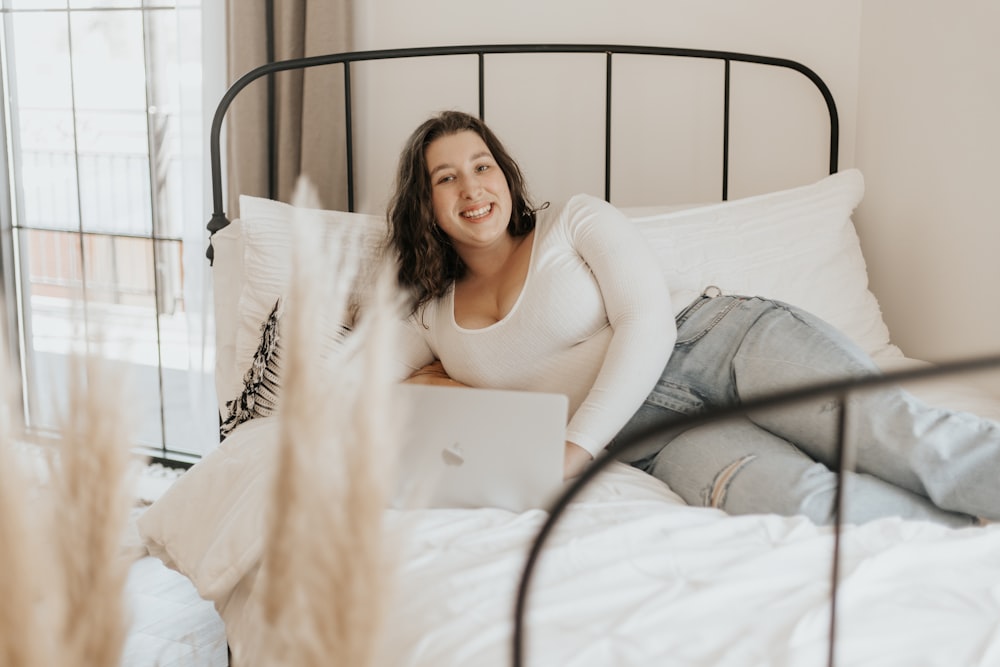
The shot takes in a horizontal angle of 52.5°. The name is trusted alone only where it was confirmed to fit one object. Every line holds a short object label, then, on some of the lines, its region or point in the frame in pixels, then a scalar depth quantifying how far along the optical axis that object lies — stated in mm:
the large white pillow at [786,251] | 2072
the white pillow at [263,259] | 2037
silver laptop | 1321
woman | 1390
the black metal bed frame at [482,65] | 2330
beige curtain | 2578
